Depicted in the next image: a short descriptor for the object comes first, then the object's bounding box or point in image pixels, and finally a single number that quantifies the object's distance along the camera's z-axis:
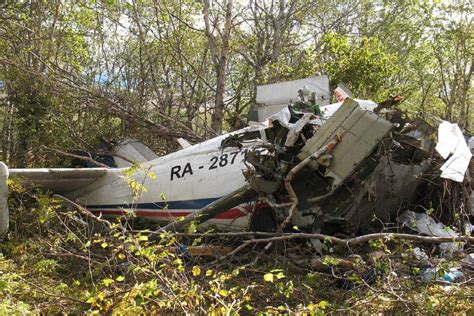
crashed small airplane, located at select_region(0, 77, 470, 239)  4.65
